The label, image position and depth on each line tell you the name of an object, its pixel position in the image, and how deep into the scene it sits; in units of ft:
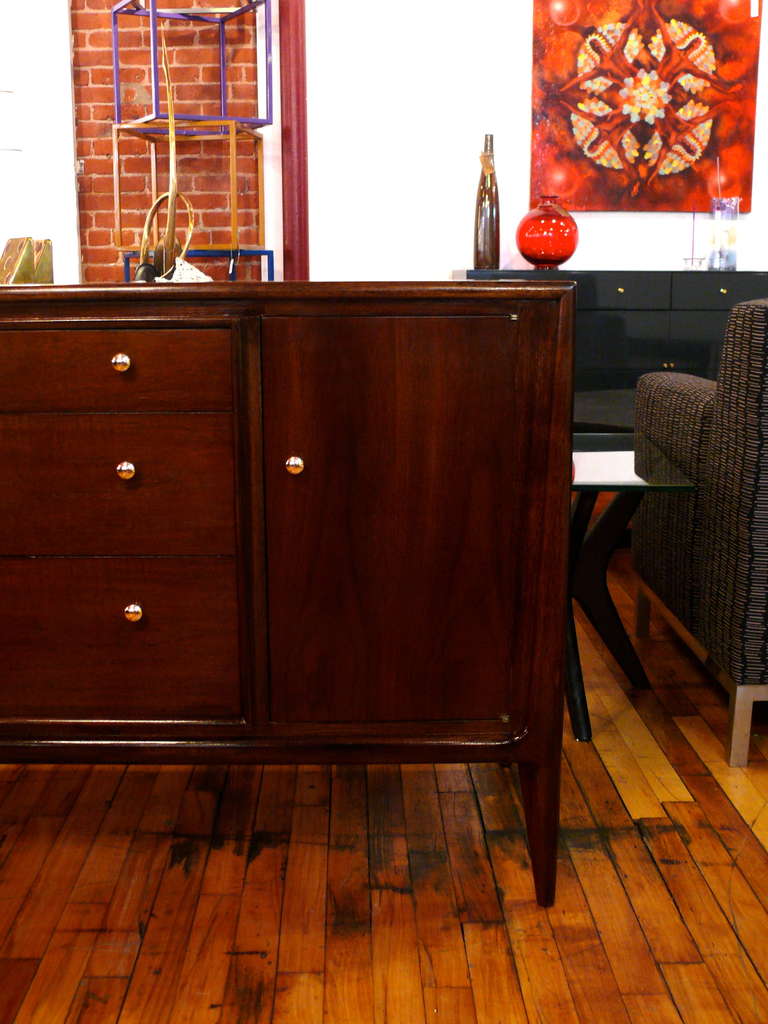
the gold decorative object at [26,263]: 6.23
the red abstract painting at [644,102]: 14.80
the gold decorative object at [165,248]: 6.14
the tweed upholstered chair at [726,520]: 6.97
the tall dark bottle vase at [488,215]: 13.96
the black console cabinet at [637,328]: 13.69
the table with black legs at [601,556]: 7.95
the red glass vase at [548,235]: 14.06
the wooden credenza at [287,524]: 5.34
